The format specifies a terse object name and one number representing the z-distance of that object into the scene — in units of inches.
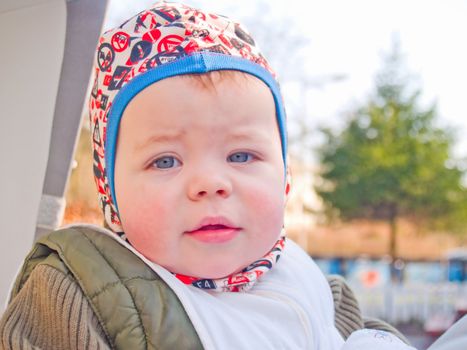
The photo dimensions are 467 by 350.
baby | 45.0
